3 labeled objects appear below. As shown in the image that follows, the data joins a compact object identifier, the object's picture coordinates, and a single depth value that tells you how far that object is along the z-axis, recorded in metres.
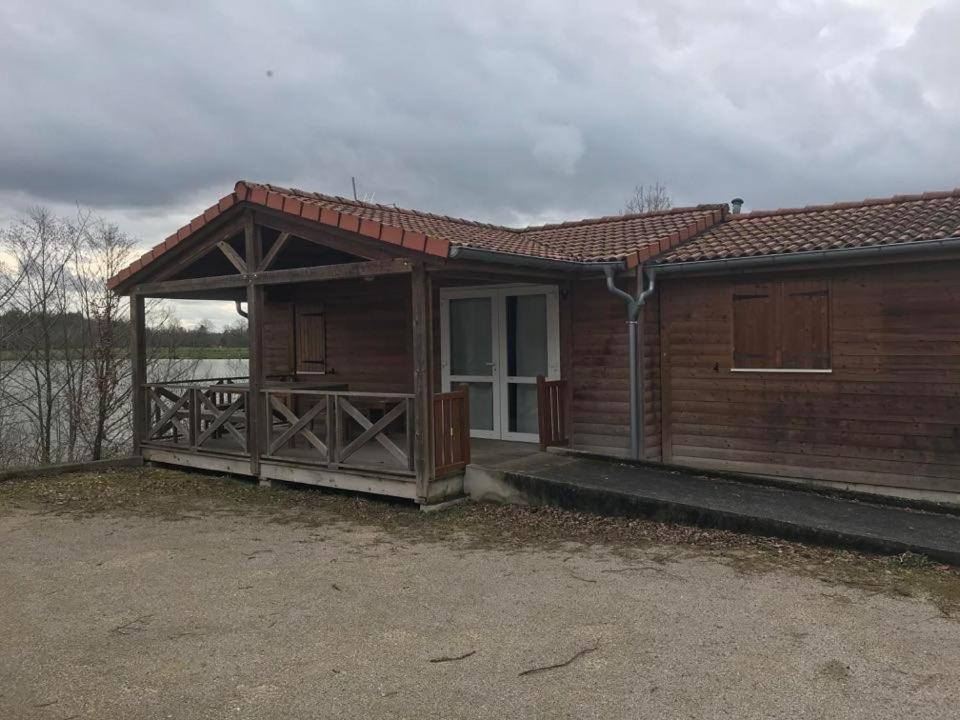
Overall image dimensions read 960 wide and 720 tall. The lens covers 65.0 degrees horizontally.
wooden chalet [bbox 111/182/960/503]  7.02
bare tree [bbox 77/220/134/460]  15.14
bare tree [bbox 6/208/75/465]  16.92
